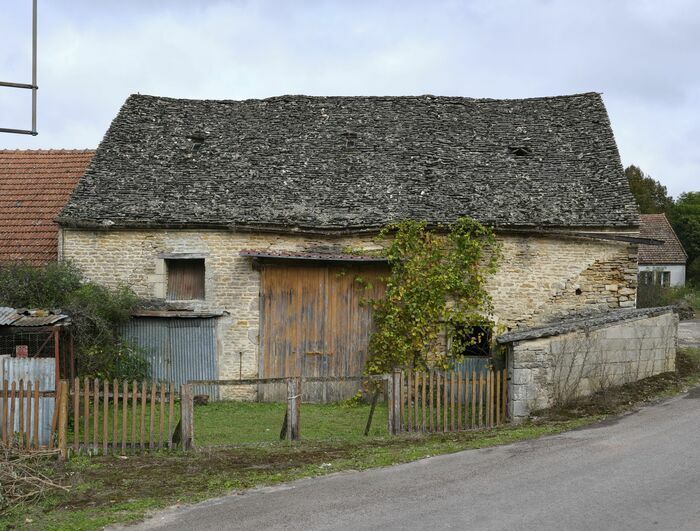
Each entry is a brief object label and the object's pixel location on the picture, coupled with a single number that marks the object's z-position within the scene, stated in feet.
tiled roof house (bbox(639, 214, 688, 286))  132.67
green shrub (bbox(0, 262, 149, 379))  42.81
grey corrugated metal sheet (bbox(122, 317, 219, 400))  47.78
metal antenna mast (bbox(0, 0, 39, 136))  34.93
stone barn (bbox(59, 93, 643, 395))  47.85
